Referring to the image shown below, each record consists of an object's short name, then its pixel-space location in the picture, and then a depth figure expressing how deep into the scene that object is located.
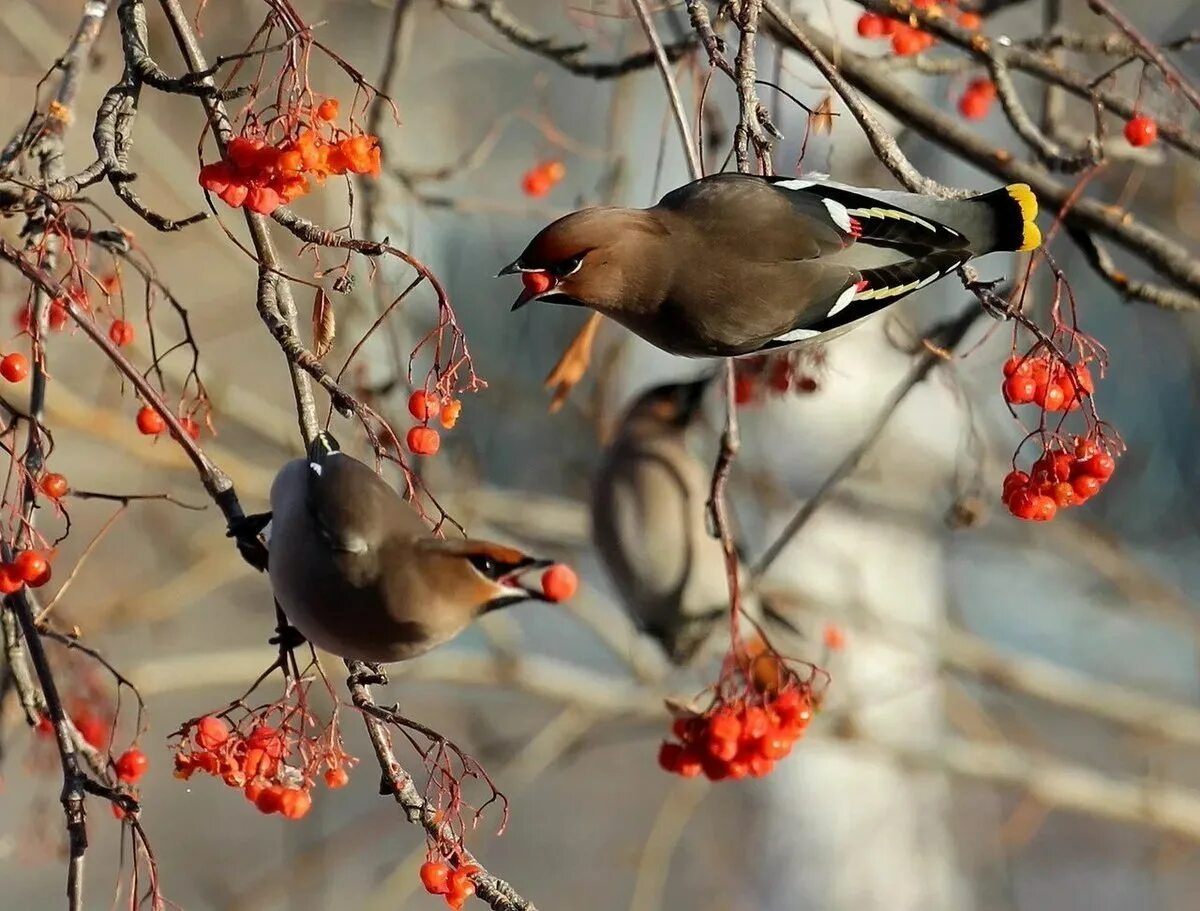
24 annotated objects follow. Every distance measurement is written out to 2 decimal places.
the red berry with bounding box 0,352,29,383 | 8.63
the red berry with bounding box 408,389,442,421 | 8.61
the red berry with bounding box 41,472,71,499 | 8.60
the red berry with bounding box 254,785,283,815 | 8.60
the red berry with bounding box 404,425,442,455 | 8.62
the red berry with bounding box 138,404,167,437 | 8.69
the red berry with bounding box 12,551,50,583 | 8.58
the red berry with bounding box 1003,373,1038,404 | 8.69
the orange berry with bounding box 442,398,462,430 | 8.61
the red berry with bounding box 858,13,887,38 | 8.94
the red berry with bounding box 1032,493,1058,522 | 8.67
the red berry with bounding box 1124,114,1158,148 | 8.82
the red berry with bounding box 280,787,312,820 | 8.60
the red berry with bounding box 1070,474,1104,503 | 8.67
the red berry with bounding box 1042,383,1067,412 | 8.68
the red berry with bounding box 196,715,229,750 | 8.60
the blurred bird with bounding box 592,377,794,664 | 9.11
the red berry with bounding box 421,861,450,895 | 8.57
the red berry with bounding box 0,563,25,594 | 8.59
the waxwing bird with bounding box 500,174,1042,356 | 8.72
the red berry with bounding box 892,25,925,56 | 8.93
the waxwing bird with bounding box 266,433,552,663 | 8.57
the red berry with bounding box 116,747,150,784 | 8.66
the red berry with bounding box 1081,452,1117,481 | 8.67
